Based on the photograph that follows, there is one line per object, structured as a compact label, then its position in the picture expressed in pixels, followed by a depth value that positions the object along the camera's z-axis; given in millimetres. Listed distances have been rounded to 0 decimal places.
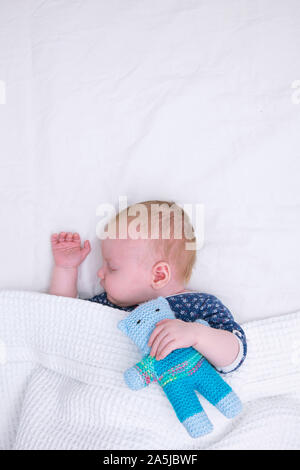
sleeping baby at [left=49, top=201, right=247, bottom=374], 938
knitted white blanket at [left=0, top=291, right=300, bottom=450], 880
